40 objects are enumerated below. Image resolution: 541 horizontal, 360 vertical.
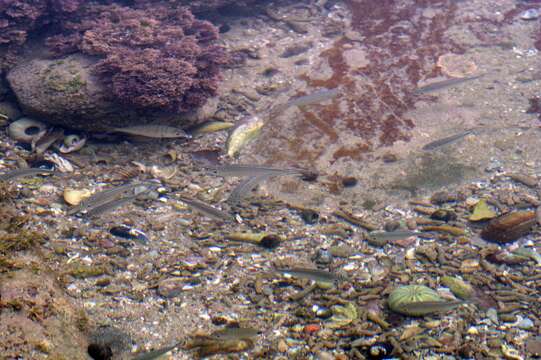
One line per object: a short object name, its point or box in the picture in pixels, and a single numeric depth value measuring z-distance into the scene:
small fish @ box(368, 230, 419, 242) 4.83
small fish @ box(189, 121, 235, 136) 7.32
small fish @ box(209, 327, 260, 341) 3.59
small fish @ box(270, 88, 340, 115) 6.82
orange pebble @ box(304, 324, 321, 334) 3.80
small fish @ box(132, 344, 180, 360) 3.28
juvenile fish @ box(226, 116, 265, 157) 6.86
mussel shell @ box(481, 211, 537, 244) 4.88
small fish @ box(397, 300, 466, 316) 3.77
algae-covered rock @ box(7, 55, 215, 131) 6.60
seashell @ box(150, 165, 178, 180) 6.35
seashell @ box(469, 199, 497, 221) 5.28
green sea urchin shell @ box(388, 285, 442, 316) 3.91
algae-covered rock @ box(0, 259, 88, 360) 2.80
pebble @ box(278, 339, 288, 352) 3.60
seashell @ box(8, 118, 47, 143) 6.68
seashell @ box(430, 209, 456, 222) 5.39
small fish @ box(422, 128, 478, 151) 6.24
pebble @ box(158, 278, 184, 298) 4.20
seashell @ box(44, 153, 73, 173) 6.26
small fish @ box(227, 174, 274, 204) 5.43
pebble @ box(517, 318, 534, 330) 3.72
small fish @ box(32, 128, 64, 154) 6.55
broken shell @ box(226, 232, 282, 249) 5.01
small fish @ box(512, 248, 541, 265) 4.58
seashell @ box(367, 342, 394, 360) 3.48
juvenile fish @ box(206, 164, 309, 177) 5.50
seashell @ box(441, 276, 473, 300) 4.20
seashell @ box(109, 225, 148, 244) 4.97
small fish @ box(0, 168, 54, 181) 5.17
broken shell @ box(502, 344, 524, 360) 3.41
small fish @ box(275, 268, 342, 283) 4.19
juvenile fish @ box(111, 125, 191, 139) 6.74
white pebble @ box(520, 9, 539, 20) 10.12
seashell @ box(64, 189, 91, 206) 5.44
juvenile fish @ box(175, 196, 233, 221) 5.14
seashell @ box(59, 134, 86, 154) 6.62
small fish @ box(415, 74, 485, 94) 7.33
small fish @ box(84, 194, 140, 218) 4.97
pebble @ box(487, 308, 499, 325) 3.82
